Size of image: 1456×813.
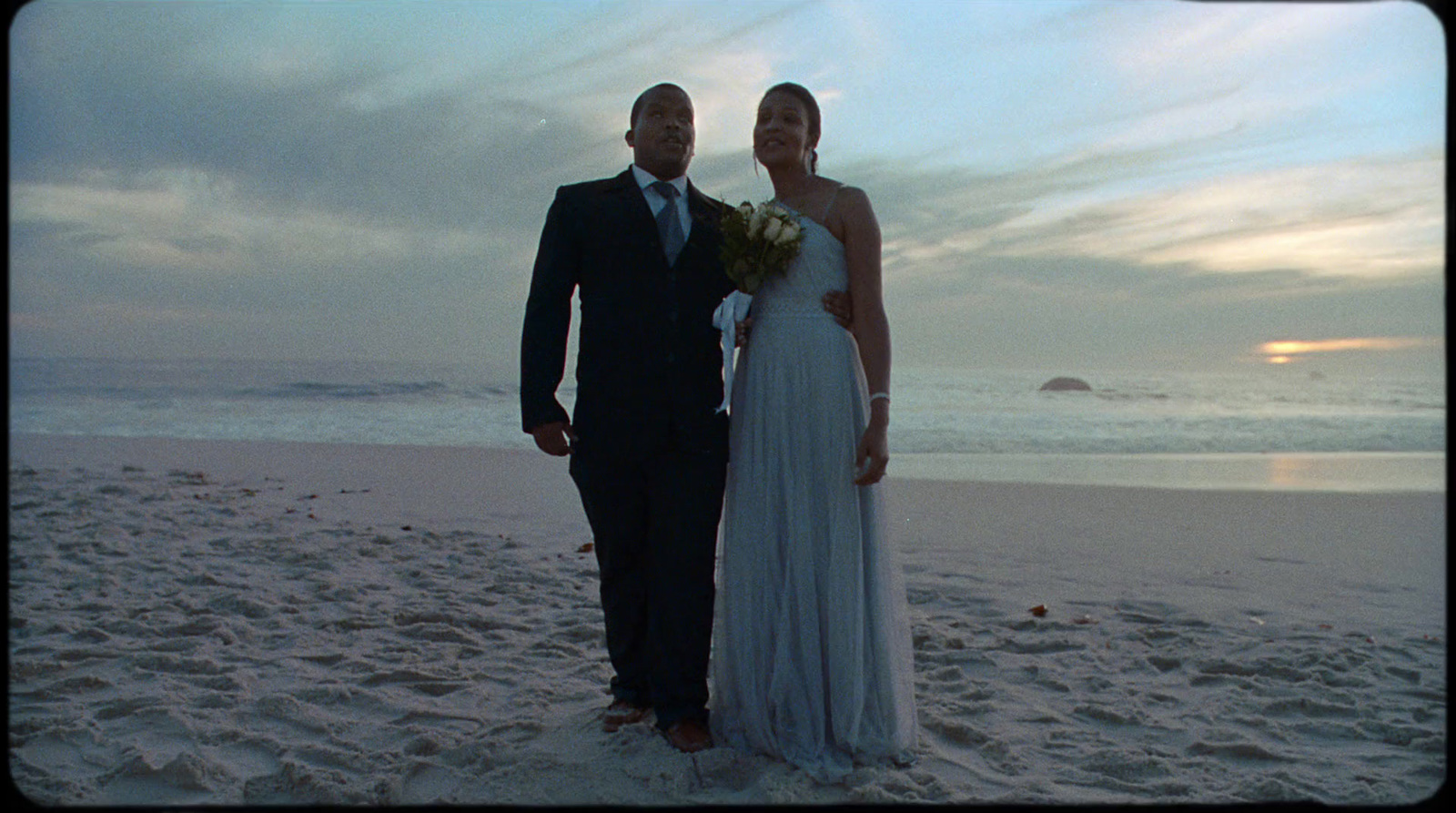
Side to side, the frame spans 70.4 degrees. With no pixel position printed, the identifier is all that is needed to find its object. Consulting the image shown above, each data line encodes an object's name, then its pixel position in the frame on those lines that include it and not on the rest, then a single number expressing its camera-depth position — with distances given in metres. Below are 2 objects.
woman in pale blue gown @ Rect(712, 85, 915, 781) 3.05
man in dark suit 3.13
